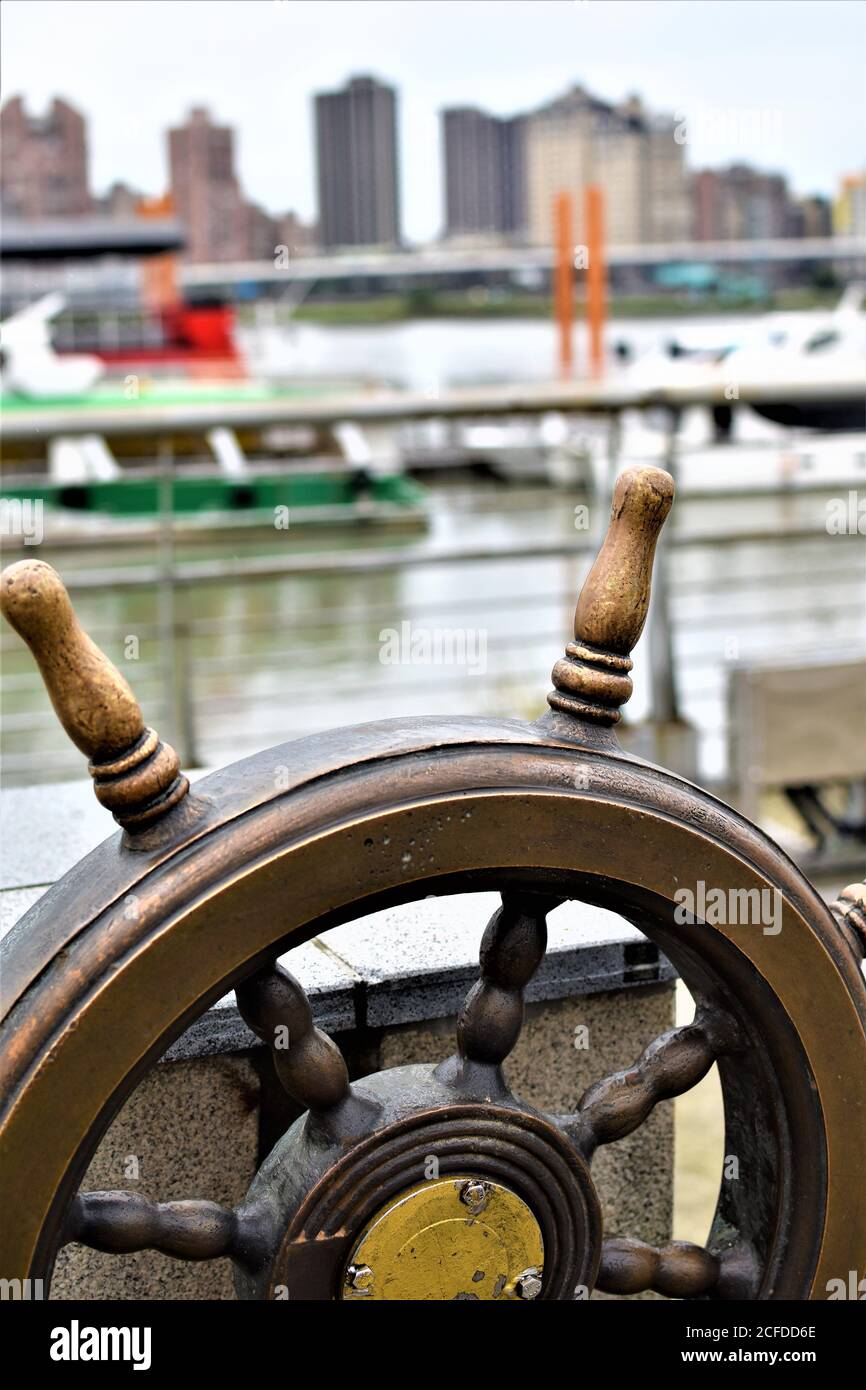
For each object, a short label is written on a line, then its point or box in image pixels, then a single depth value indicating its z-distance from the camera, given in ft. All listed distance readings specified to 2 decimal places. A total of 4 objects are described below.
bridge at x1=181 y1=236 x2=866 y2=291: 87.35
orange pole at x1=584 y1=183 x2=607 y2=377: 56.18
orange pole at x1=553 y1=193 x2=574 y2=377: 64.81
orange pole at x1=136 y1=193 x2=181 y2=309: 76.28
